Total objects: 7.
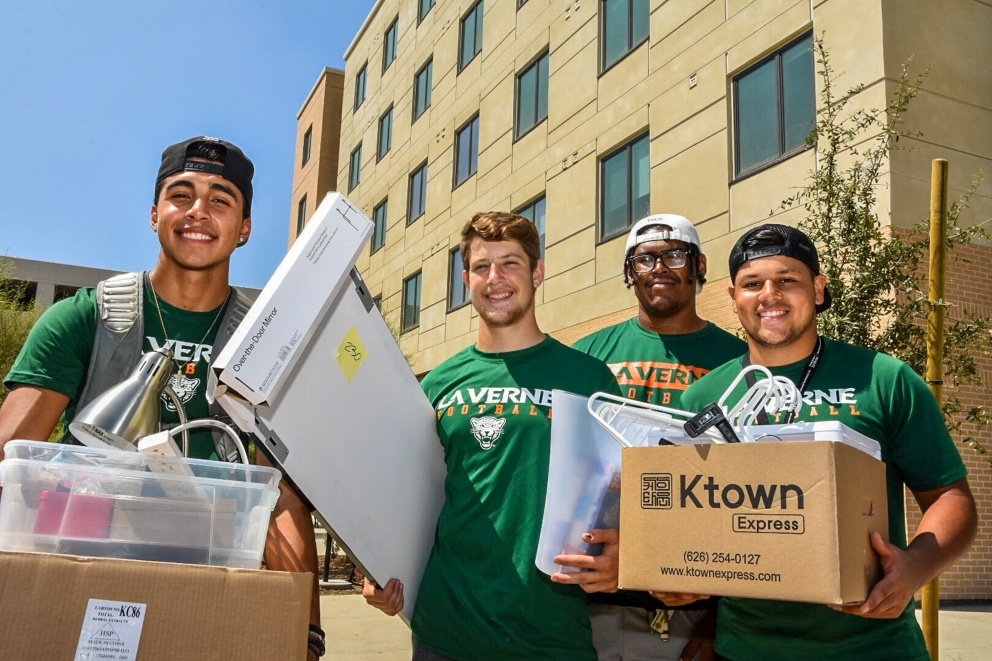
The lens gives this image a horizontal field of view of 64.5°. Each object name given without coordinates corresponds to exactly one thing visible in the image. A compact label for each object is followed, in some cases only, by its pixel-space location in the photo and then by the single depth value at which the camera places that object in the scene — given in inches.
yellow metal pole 176.4
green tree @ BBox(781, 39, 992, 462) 223.3
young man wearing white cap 117.3
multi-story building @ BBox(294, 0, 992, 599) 350.0
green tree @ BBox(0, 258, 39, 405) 621.0
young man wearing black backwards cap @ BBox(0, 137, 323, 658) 85.2
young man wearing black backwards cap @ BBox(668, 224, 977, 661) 86.4
